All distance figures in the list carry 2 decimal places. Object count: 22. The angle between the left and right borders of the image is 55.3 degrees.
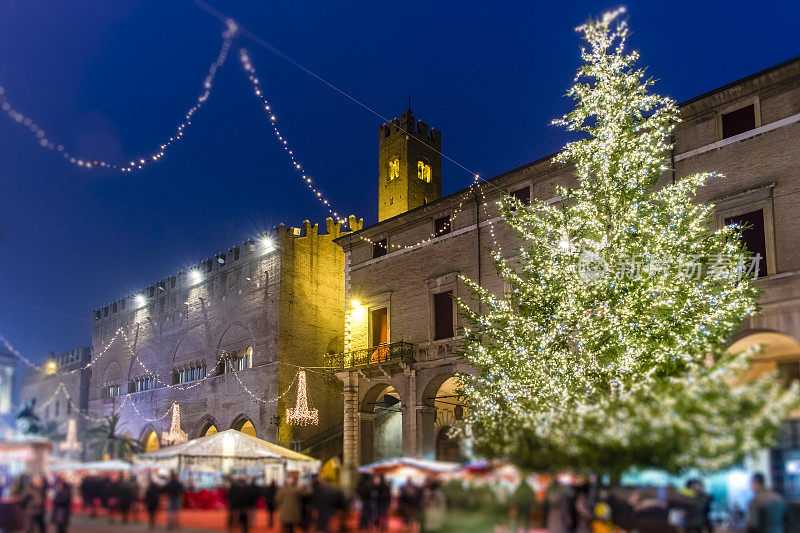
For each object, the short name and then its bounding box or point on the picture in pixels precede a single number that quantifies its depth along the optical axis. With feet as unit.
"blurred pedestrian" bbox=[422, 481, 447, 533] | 39.52
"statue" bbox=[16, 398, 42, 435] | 48.91
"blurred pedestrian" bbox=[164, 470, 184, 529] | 44.27
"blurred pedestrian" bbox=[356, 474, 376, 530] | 44.42
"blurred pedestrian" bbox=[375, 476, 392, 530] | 44.99
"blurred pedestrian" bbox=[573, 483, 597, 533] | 39.73
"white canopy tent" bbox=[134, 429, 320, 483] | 60.80
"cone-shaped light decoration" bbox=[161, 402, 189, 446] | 129.59
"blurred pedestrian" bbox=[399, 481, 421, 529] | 41.96
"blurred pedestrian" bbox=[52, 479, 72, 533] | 42.91
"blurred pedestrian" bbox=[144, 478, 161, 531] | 43.50
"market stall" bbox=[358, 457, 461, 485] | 47.98
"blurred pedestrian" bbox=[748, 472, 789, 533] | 38.81
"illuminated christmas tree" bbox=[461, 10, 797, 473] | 64.80
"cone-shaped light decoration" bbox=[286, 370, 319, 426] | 115.75
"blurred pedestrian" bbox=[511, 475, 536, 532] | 38.40
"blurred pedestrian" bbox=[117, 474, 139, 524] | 44.37
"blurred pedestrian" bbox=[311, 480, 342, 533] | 42.88
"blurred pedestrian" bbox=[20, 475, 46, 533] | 42.70
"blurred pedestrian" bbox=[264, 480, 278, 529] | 51.59
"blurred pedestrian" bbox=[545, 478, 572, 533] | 38.37
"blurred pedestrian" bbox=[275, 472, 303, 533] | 43.70
